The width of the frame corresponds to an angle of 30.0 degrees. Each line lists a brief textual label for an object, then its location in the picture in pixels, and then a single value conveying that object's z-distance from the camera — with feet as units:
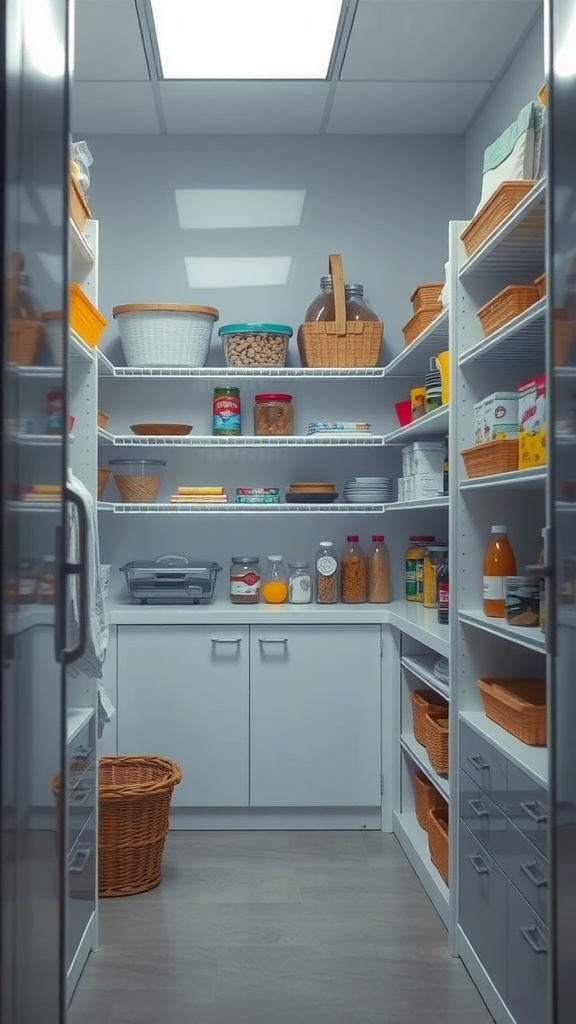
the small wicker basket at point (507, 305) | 8.07
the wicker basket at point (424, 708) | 11.19
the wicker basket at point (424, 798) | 11.27
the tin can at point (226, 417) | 13.64
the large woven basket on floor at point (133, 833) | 10.44
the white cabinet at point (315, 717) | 12.77
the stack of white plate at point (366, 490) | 13.75
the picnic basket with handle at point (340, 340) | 13.34
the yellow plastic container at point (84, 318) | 8.54
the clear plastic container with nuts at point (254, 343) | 13.50
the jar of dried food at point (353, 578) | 13.76
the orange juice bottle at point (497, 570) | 8.70
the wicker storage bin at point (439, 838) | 10.06
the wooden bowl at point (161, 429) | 13.35
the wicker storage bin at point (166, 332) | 13.19
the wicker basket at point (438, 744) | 10.25
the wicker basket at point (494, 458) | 8.18
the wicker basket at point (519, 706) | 7.80
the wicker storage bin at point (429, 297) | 11.54
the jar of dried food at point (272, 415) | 13.71
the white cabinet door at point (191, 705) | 12.69
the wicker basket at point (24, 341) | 4.66
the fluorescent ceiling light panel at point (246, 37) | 10.89
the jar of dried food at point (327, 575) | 13.71
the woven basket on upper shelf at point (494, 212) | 7.89
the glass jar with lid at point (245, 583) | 13.62
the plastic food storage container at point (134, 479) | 13.52
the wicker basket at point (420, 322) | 11.59
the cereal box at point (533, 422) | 7.47
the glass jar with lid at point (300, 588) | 13.79
